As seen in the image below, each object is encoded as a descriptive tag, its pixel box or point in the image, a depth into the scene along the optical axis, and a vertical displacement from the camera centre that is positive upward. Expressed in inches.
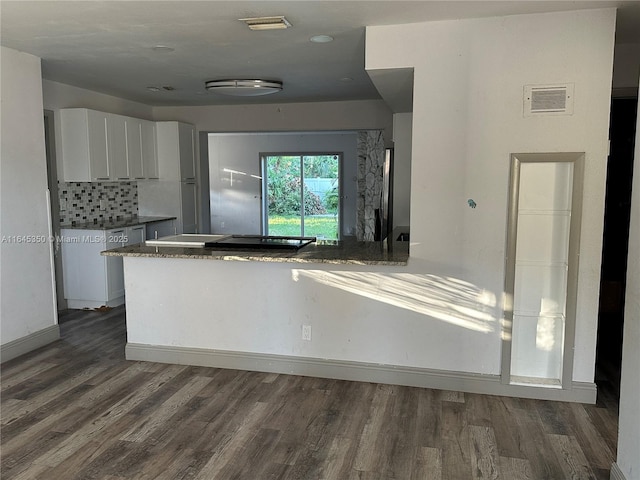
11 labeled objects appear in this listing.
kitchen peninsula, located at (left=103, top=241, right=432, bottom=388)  134.6 -32.8
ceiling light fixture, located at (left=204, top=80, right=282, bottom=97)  182.7 +36.5
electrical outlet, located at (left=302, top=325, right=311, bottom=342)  140.2 -39.5
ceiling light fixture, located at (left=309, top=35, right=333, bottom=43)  136.0 +40.8
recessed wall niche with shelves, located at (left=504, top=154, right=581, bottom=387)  122.1 -19.0
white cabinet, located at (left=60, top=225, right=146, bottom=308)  207.0 -32.5
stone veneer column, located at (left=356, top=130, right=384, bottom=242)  317.7 +6.3
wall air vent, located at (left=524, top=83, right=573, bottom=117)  118.0 +21.0
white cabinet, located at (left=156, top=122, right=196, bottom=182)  255.8 +19.5
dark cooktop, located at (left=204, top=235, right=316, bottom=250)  143.8 -15.8
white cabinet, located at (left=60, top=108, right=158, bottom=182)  205.3 +18.4
